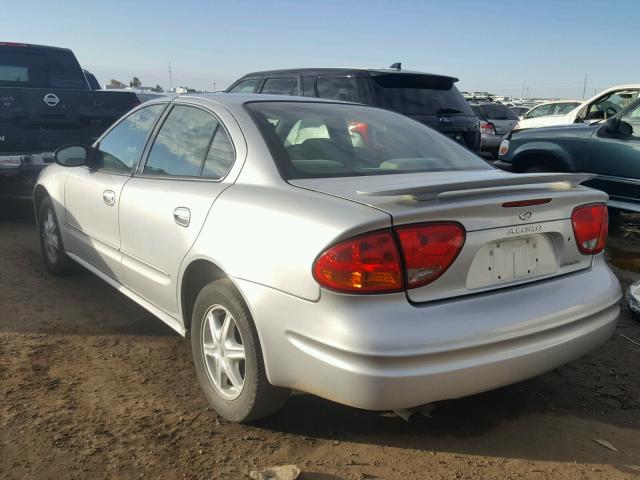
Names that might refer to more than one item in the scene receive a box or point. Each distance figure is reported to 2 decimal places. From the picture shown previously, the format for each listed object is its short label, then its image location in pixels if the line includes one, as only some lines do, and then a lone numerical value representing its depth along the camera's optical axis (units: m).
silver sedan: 2.24
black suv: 7.14
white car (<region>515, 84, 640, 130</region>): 8.94
